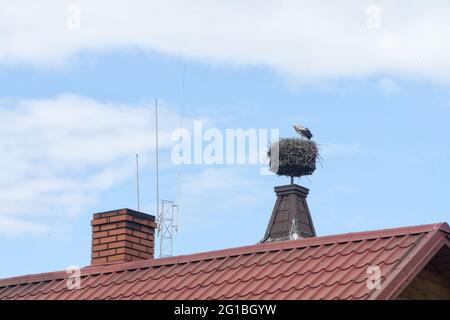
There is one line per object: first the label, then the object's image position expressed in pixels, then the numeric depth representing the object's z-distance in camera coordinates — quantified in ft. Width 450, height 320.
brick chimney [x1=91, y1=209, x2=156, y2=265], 57.57
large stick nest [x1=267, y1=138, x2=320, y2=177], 114.42
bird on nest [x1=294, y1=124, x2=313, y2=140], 116.37
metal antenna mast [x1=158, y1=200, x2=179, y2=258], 98.27
